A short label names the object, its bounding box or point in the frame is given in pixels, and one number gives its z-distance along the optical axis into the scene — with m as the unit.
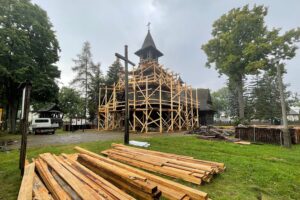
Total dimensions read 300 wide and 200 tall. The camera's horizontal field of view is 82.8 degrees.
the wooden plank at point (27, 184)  3.12
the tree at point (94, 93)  33.16
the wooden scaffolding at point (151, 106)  19.20
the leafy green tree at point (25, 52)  17.19
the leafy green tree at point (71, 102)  37.38
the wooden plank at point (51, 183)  3.14
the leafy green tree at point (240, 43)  23.41
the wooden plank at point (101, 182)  3.00
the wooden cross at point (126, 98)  9.80
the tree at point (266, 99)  35.88
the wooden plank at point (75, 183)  3.01
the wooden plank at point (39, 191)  3.18
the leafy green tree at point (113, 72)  34.00
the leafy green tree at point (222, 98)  68.25
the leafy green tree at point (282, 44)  22.77
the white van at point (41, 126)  19.58
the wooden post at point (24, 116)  5.13
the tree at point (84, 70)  34.15
